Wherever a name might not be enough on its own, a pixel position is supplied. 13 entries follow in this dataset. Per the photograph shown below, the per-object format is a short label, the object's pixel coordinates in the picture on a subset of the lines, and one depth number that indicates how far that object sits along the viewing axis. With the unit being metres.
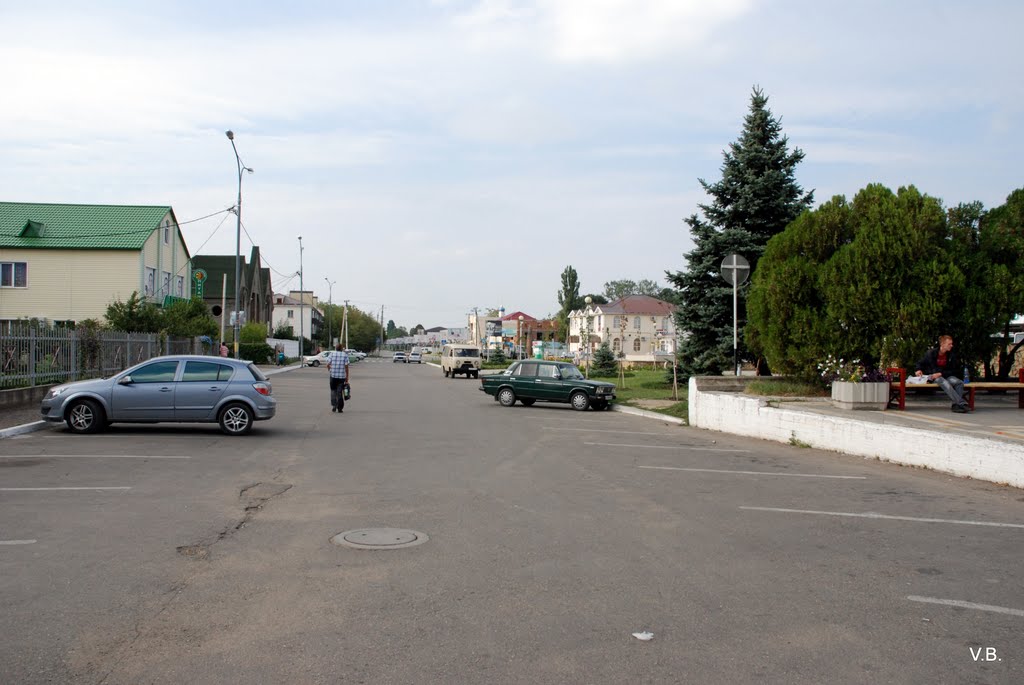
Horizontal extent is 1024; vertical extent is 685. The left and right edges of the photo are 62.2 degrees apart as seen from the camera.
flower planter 15.55
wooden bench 15.15
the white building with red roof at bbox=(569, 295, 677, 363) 100.44
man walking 21.31
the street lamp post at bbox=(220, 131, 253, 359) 40.09
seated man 15.13
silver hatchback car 15.16
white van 49.58
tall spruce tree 26.69
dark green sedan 23.89
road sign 19.30
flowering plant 15.87
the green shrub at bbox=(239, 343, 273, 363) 63.88
